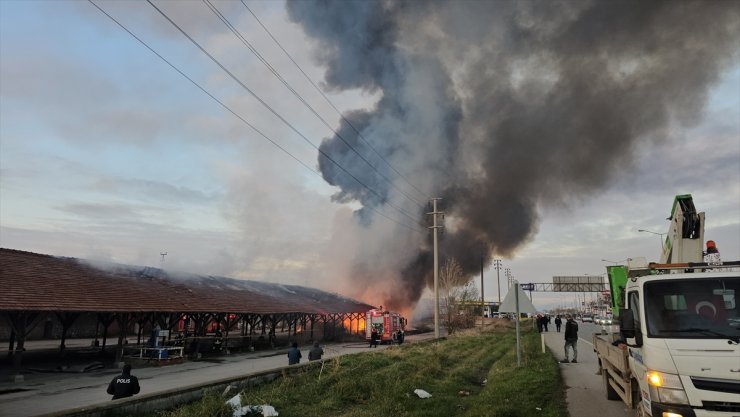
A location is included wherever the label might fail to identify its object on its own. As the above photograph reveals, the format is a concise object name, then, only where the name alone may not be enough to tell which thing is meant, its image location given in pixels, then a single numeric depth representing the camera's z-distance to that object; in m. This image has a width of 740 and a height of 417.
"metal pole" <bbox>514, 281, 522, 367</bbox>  13.17
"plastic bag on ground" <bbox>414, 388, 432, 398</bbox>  10.48
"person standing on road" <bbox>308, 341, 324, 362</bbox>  16.92
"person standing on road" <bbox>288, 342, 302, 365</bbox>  16.56
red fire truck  36.31
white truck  5.04
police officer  9.36
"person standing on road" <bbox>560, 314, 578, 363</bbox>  16.77
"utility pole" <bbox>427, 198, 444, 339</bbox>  33.57
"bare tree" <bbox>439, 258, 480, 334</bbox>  50.78
